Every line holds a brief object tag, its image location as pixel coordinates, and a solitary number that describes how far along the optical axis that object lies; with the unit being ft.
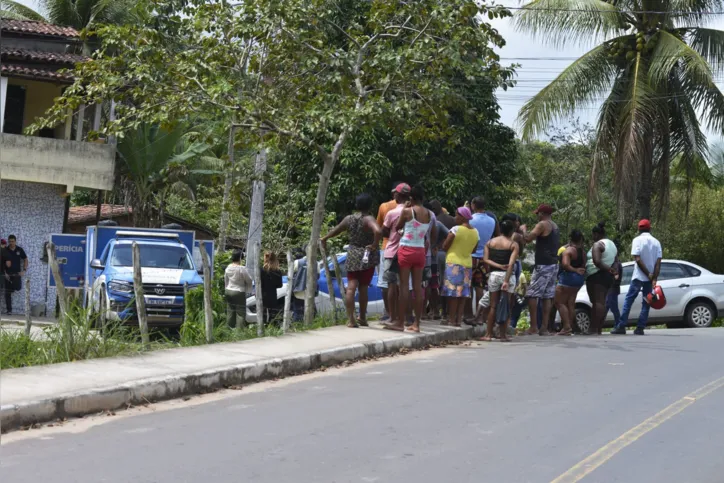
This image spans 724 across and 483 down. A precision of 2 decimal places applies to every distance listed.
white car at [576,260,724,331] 62.85
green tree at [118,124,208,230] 92.22
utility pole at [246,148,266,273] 68.33
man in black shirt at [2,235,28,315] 72.16
